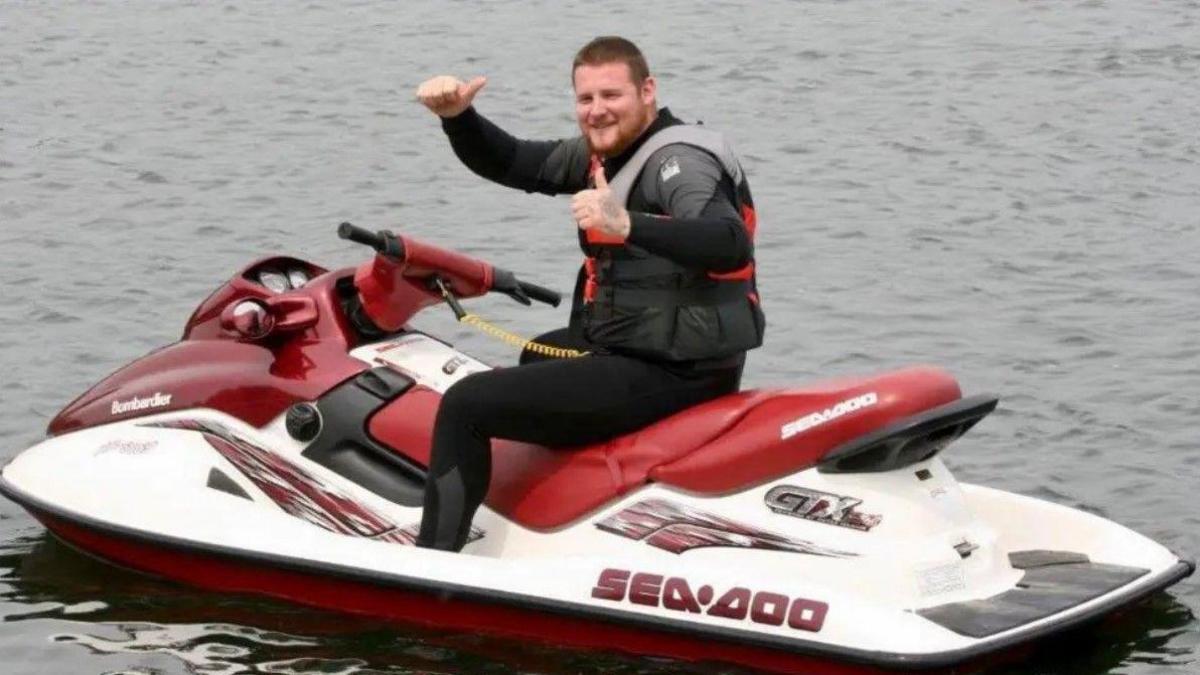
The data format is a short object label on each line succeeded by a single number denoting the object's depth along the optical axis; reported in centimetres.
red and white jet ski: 728
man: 754
